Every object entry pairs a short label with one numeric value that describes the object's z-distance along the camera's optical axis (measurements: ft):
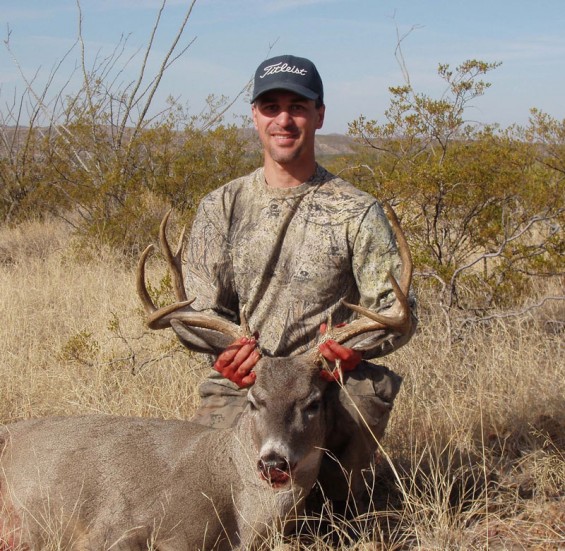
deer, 12.30
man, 14.32
